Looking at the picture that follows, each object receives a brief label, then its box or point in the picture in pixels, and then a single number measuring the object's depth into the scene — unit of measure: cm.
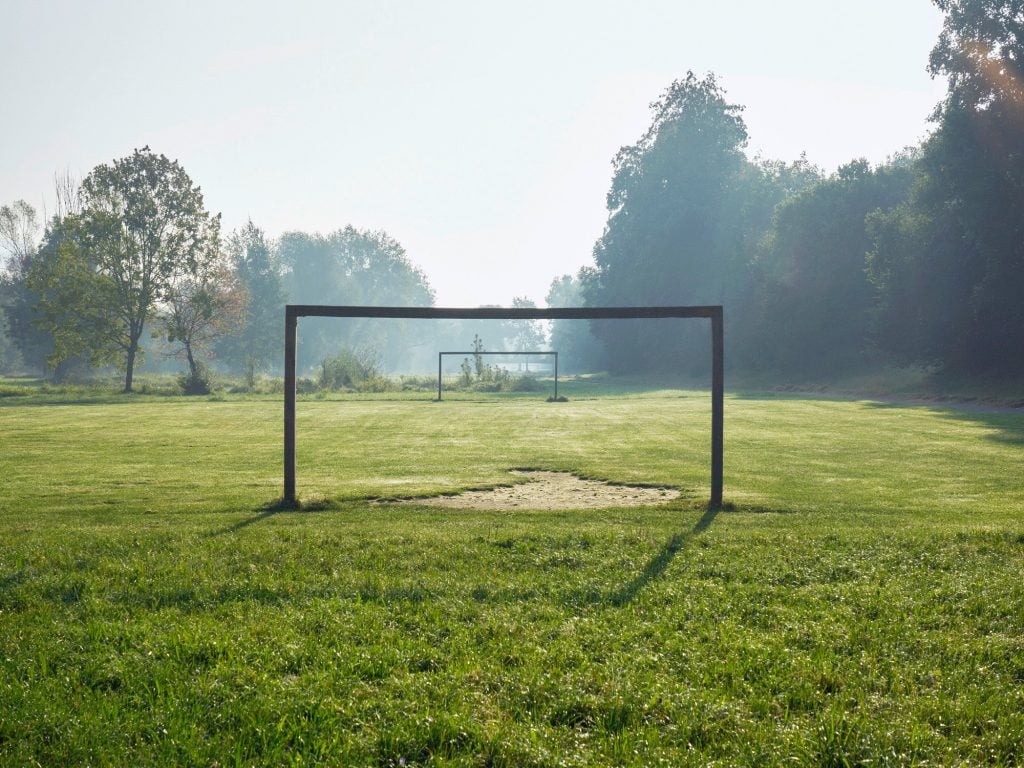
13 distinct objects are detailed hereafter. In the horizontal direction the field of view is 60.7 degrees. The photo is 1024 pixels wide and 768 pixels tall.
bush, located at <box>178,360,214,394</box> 4578
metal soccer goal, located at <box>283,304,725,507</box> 1044
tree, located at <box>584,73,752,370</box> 7469
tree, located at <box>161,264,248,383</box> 5066
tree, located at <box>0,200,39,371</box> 6406
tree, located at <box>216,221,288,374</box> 9000
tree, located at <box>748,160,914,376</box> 5466
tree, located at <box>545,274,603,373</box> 9636
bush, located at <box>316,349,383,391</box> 5003
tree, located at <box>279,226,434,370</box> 14312
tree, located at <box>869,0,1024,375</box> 3647
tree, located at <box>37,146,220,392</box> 4809
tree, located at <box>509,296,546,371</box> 19712
